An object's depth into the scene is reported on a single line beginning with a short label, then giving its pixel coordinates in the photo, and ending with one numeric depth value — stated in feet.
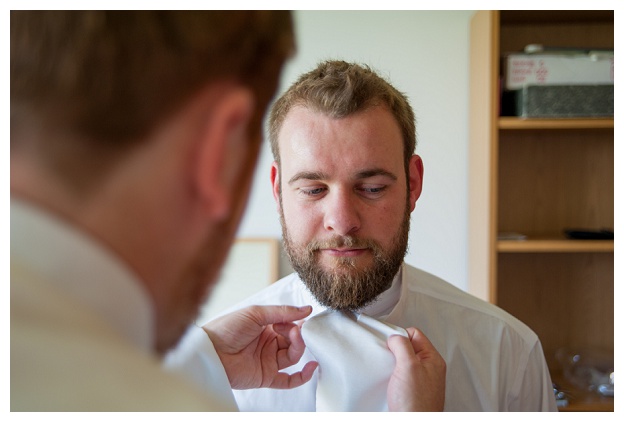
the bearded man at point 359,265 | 1.83
